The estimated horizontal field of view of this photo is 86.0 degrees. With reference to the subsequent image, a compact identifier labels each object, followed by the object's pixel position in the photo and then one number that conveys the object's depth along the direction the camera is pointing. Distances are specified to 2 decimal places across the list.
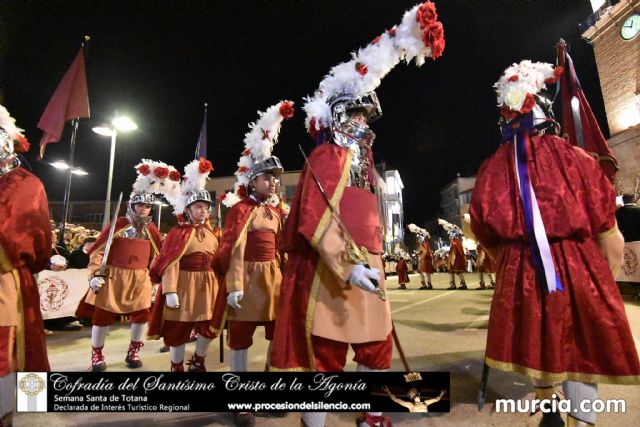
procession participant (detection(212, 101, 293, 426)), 3.11
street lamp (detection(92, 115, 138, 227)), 9.77
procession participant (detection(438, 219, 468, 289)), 14.66
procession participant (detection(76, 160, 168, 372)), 4.57
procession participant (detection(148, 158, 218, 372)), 3.84
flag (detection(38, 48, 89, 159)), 7.42
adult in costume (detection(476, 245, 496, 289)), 13.47
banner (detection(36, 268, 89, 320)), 6.93
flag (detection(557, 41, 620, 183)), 2.81
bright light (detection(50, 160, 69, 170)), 11.64
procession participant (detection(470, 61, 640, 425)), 1.95
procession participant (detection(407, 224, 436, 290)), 15.58
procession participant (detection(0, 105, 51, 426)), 2.20
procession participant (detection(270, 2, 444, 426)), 2.00
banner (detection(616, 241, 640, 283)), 7.68
